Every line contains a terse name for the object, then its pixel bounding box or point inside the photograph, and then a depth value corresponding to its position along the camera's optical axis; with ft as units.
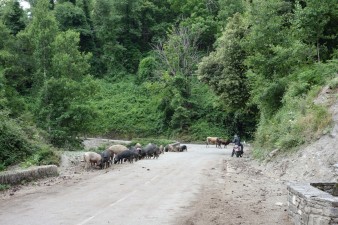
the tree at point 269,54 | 81.05
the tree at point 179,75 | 175.52
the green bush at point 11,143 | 65.26
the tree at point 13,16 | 189.37
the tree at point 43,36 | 124.57
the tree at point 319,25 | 79.00
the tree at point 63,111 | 118.73
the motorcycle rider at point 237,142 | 99.66
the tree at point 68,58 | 122.01
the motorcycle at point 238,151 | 99.06
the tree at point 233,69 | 108.88
